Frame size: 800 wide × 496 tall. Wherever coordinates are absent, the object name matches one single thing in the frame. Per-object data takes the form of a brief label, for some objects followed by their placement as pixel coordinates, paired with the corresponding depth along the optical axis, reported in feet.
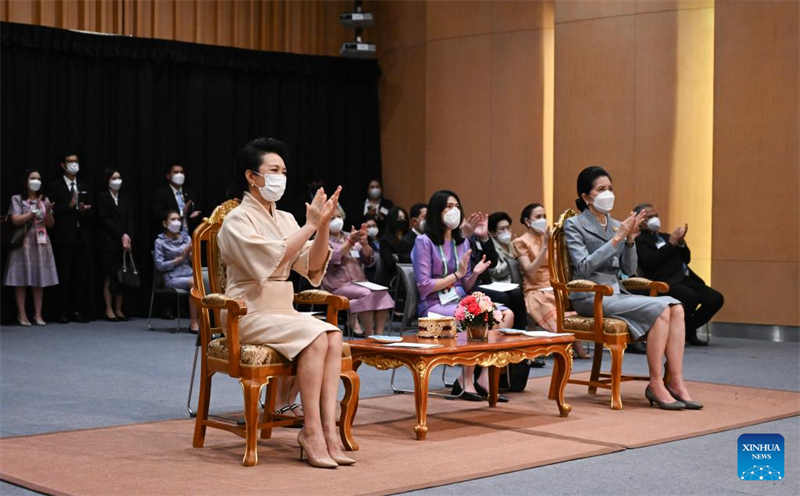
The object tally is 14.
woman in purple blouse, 19.12
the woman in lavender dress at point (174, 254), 31.14
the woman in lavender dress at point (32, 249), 31.42
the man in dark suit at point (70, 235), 32.86
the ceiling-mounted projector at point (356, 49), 38.50
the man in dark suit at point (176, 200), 33.68
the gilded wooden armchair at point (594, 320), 18.30
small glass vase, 16.81
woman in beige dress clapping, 13.50
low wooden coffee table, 15.23
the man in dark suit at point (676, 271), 28.12
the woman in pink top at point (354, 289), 28.19
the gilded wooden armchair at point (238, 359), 13.55
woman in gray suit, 18.16
